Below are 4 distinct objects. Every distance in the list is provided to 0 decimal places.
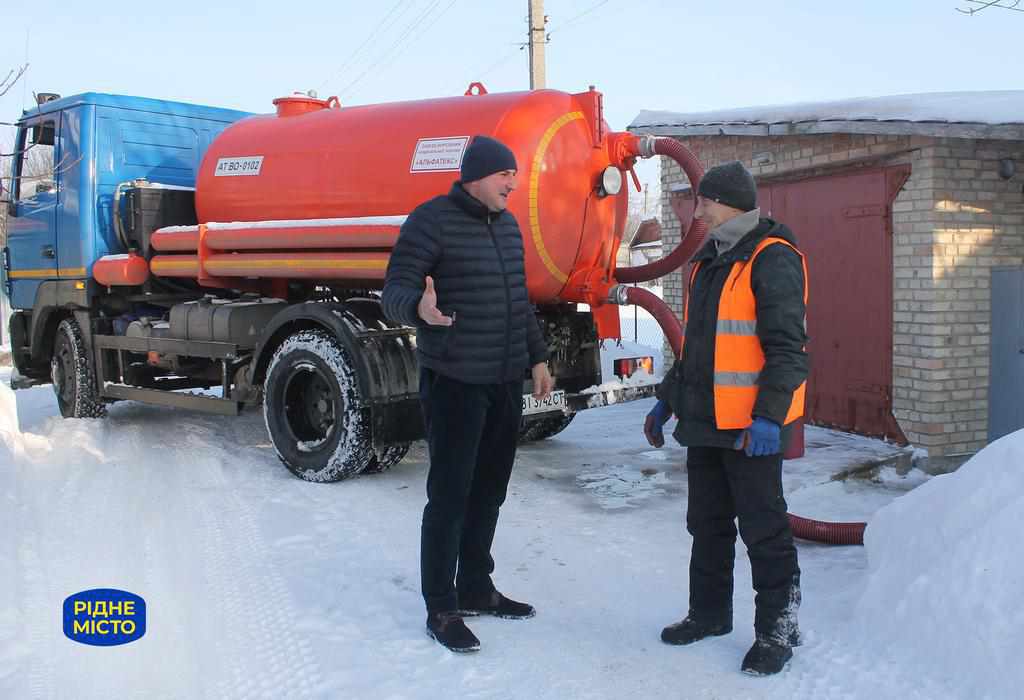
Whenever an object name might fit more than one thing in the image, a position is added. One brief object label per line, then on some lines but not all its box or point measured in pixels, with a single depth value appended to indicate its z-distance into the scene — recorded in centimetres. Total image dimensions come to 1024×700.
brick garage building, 635
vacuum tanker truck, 568
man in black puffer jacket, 348
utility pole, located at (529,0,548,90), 1809
